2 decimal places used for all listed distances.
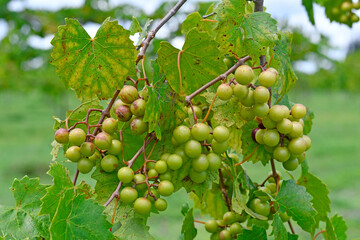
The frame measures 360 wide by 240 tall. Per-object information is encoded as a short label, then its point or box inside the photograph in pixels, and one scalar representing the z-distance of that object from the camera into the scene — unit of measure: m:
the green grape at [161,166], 1.00
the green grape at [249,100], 1.02
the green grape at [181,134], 1.00
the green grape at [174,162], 1.00
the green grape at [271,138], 1.05
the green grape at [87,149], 1.01
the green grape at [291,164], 1.09
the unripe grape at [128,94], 1.01
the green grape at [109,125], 1.02
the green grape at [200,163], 1.00
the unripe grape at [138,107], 1.00
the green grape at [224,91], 1.00
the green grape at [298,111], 1.05
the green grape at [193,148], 1.00
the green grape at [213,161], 1.01
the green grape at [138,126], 1.01
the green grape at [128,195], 0.99
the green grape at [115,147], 1.02
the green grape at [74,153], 1.02
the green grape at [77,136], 1.02
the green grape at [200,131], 1.00
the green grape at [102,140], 1.01
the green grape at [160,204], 1.01
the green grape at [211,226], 1.15
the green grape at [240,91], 1.01
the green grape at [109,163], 1.02
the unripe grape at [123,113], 1.01
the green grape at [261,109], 1.02
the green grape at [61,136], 1.03
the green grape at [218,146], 1.01
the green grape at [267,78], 1.02
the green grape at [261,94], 1.01
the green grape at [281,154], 1.06
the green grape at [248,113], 1.05
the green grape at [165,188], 0.99
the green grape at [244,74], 1.00
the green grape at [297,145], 1.05
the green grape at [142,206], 0.98
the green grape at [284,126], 1.03
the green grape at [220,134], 1.00
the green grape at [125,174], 0.99
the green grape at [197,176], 1.02
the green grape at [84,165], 1.03
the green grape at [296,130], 1.05
